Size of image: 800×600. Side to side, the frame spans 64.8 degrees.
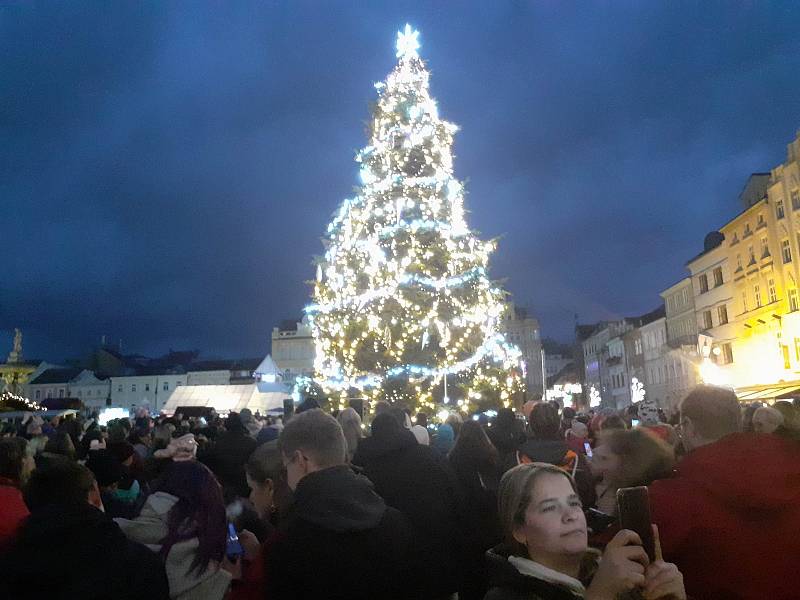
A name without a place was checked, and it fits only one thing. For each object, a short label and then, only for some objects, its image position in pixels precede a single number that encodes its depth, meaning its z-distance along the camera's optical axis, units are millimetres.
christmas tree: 22406
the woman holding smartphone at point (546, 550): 1955
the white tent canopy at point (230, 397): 33031
